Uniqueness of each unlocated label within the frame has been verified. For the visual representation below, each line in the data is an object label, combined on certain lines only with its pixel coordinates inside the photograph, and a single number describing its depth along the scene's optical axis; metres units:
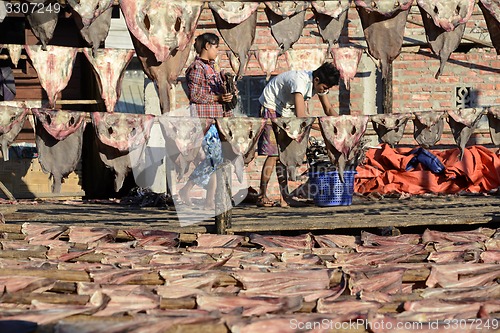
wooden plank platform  13.87
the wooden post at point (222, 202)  13.16
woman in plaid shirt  16.73
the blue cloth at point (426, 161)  22.16
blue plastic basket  18.28
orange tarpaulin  21.94
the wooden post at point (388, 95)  22.53
